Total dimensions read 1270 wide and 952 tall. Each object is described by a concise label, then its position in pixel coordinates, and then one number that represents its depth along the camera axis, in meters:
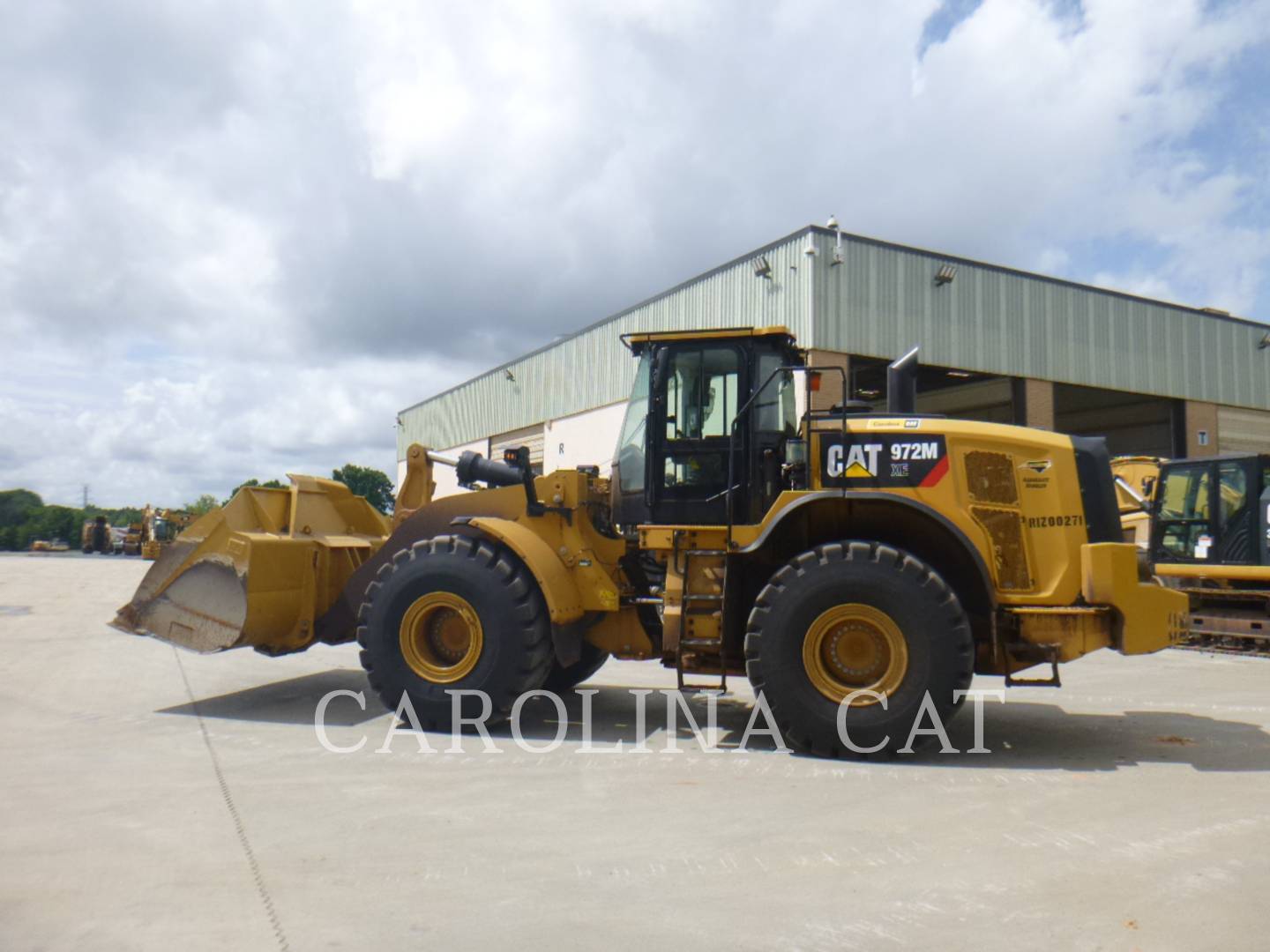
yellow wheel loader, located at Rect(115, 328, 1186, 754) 6.35
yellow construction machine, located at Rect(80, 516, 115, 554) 52.28
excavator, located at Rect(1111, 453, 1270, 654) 12.56
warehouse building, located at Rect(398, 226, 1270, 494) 19.59
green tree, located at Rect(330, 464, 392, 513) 71.86
